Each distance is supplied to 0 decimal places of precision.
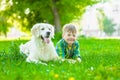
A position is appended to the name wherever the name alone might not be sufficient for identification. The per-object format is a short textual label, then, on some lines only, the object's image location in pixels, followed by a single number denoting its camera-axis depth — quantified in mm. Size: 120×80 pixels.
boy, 6196
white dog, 5839
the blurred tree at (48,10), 16309
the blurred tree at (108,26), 61801
